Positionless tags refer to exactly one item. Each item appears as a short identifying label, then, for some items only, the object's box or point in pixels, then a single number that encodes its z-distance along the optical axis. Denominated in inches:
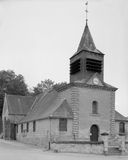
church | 1272.1
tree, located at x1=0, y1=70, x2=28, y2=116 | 2352.4
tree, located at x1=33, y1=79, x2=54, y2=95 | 2625.2
